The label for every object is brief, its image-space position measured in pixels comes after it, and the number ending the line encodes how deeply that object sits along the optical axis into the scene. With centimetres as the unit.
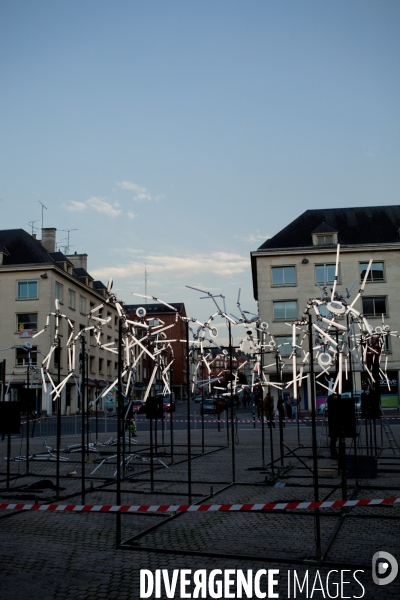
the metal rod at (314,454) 796
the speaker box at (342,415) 1060
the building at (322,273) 5625
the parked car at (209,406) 5572
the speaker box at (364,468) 1551
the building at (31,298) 5897
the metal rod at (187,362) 1214
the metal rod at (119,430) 912
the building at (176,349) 11170
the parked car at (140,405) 5505
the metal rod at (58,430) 1265
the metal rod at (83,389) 1194
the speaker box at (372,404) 1794
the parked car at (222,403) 6011
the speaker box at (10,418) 1357
